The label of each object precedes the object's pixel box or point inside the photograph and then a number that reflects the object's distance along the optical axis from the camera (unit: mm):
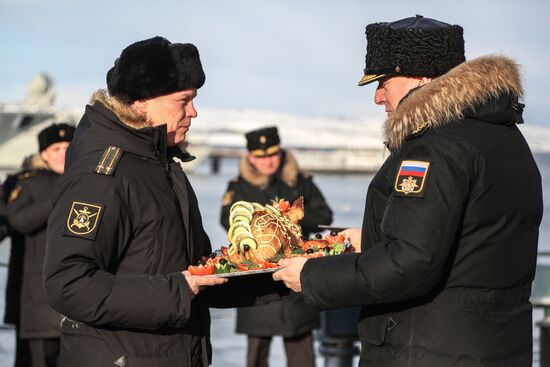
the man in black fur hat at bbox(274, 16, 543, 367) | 3361
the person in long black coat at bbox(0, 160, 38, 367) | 6582
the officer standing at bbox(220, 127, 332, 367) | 7688
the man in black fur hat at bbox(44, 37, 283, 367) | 3564
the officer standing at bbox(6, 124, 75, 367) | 6438
